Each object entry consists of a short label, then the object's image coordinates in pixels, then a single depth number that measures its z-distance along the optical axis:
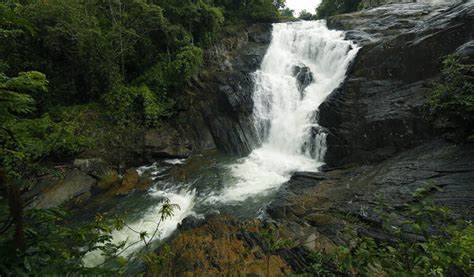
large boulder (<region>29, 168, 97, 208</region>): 8.30
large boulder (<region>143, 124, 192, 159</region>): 11.81
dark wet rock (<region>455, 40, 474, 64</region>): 6.99
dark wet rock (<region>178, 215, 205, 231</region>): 6.70
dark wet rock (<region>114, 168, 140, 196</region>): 9.45
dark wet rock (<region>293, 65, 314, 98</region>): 13.70
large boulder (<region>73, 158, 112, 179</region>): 9.91
